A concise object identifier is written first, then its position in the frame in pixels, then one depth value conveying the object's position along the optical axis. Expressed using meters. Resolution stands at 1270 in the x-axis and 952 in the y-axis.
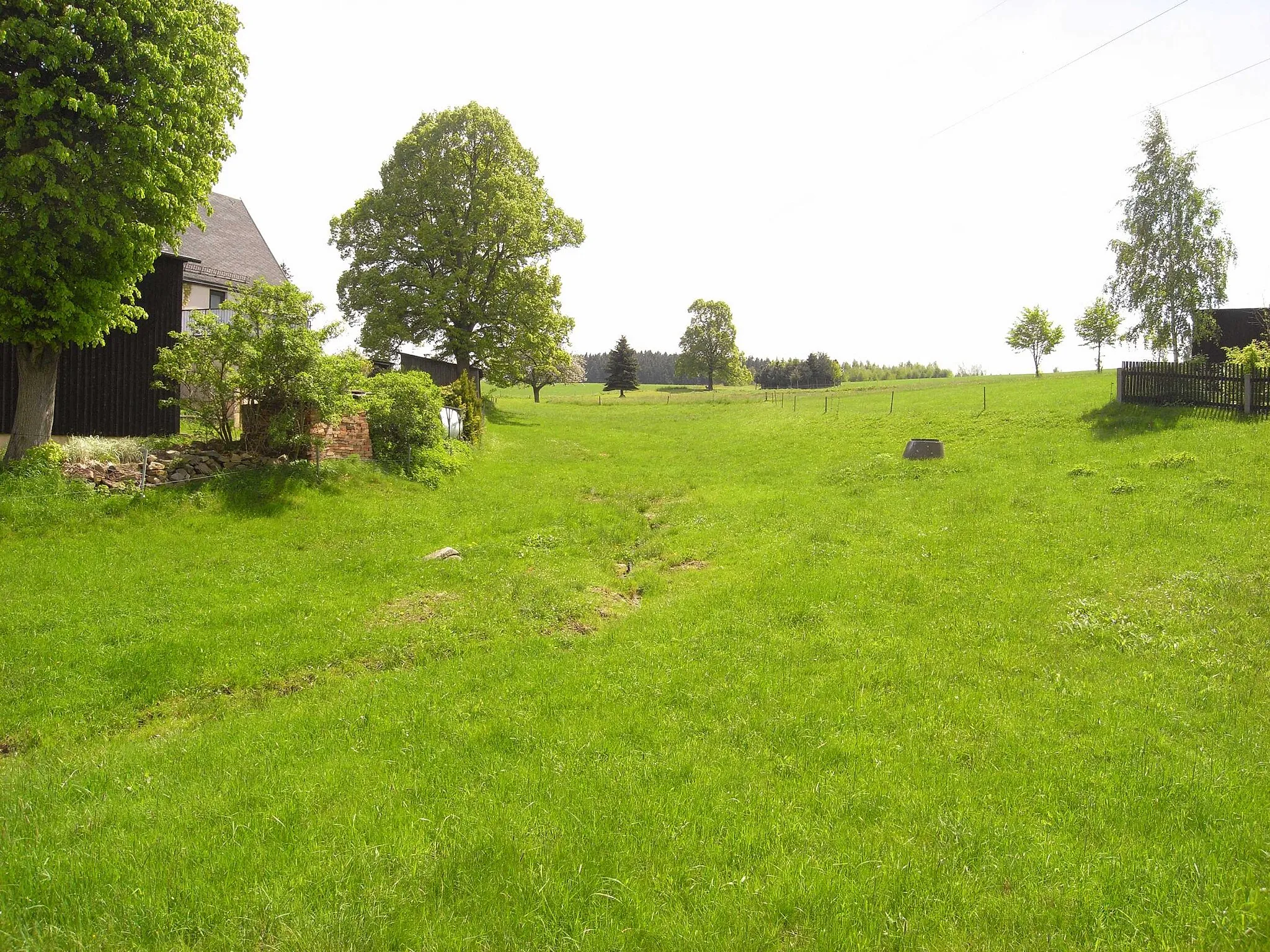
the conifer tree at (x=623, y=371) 91.00
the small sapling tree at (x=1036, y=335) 73.75
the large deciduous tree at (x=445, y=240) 35.62
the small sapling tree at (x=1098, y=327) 66.62
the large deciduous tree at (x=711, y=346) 96.75
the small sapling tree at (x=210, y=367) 15.83
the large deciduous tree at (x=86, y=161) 12.31
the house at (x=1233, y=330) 34.47
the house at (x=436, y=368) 27.50
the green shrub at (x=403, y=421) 20.03
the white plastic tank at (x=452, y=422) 24.48
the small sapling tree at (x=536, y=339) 38.22
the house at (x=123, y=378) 16.55
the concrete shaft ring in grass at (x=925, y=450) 22.44
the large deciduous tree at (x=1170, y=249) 33.72
